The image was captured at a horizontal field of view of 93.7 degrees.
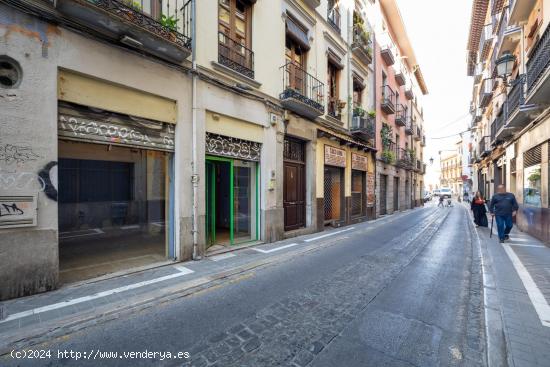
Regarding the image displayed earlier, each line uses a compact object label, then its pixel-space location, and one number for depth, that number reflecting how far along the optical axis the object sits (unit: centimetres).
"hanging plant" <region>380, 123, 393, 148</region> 1662
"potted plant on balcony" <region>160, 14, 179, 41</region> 490
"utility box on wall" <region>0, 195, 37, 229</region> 344
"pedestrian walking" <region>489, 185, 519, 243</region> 803
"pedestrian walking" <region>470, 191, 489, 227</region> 1162
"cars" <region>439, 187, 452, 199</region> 3291
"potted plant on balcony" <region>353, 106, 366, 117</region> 1271
